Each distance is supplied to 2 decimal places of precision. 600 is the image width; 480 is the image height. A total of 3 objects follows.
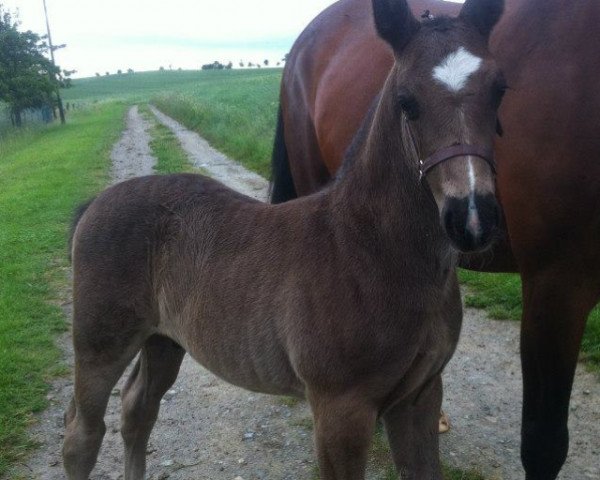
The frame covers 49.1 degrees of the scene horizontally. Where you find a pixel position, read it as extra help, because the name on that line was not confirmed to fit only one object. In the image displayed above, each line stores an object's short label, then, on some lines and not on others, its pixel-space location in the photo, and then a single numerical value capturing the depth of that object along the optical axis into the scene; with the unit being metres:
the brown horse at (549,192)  2.62
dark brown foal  1.91
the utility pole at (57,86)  30.87
